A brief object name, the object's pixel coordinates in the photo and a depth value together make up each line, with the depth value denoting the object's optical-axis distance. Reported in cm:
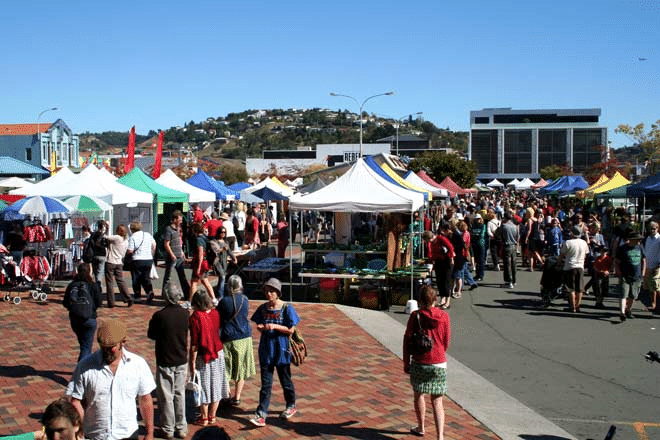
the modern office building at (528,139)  11794
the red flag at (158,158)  2505
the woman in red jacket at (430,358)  601
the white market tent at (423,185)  2173
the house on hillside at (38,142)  6124
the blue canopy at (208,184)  2345
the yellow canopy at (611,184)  2670
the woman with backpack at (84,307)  754
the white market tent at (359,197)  1299
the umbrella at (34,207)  1402
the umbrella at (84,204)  1527
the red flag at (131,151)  2462
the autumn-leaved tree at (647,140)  4361
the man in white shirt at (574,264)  1244
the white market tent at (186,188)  2105
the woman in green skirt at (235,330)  672
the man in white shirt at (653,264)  1226
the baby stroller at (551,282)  1297
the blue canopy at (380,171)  1730
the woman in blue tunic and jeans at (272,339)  655
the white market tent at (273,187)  2731
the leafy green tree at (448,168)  4303
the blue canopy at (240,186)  3128
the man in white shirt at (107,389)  464
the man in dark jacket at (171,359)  609
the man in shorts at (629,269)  1185
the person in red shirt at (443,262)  1277
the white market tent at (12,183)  2585
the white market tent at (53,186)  1650
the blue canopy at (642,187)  1953
